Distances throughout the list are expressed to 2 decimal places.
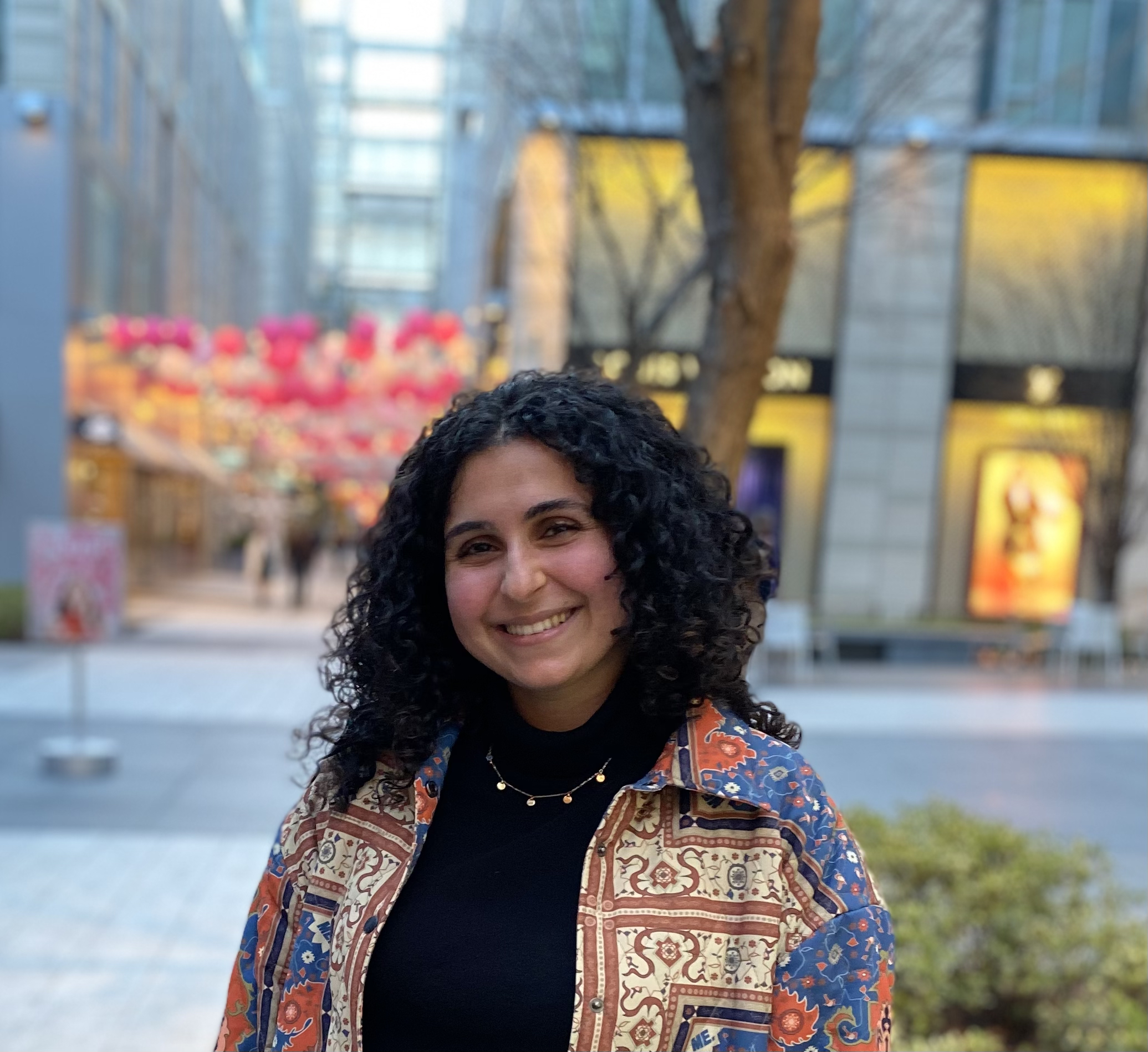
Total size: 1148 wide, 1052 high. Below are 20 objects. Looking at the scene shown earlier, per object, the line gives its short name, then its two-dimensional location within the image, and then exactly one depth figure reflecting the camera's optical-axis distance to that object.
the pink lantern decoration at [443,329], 19.62
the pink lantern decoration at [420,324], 19.42
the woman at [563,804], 1.51
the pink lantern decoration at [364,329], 19.33
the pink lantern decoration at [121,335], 18.22
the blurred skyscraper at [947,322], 14.71
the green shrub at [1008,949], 3.52
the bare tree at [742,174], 3.12
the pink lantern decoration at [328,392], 19.52
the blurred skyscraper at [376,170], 98.00
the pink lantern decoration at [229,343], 18.61
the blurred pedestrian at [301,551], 21.52
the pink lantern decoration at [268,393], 19.31
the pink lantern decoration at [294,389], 19.23
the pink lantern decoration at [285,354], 18.73
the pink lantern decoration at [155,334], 18.17
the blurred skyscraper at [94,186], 17.92
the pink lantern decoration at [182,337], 18.44
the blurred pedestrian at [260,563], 22.12
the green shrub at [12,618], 13.85
